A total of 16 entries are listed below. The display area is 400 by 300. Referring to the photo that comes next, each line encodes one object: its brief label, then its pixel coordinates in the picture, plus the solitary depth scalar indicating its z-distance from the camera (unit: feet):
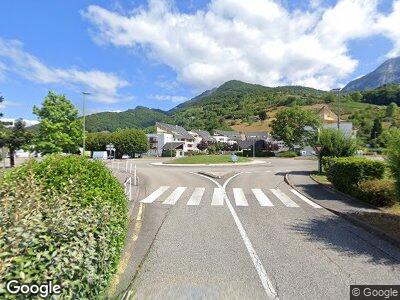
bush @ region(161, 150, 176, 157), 311.95
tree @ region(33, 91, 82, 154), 119.75
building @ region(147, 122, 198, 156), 332.84
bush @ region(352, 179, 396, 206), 43.04
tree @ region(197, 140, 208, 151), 376.46
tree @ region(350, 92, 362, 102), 540.19
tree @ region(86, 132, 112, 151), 298.70
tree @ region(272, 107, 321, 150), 265.13
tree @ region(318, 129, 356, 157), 74.02
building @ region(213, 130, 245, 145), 443.00
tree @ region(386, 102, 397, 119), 379.96
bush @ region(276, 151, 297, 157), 242.08
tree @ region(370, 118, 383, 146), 320.91
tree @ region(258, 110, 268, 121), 551.92
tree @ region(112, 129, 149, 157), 287.07
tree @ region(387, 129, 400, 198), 30.91
